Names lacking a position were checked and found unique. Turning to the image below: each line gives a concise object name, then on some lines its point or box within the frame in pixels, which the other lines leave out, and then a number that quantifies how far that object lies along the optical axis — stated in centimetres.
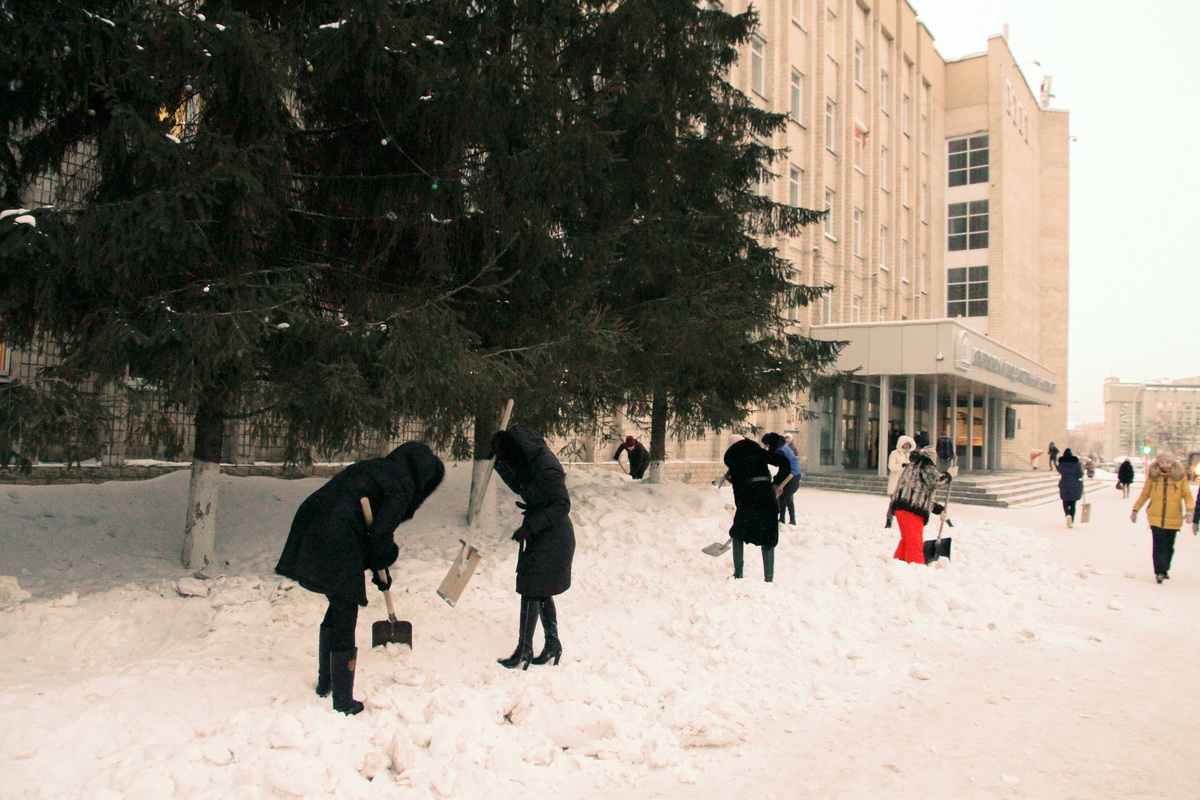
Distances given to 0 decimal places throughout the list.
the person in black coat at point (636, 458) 1551
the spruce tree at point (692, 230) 1010
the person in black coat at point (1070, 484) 1781
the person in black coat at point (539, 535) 547
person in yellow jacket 1040
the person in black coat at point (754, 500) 833
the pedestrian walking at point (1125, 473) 2666
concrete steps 2356
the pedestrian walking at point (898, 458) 1260
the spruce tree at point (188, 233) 570
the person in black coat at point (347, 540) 440
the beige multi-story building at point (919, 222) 2852
